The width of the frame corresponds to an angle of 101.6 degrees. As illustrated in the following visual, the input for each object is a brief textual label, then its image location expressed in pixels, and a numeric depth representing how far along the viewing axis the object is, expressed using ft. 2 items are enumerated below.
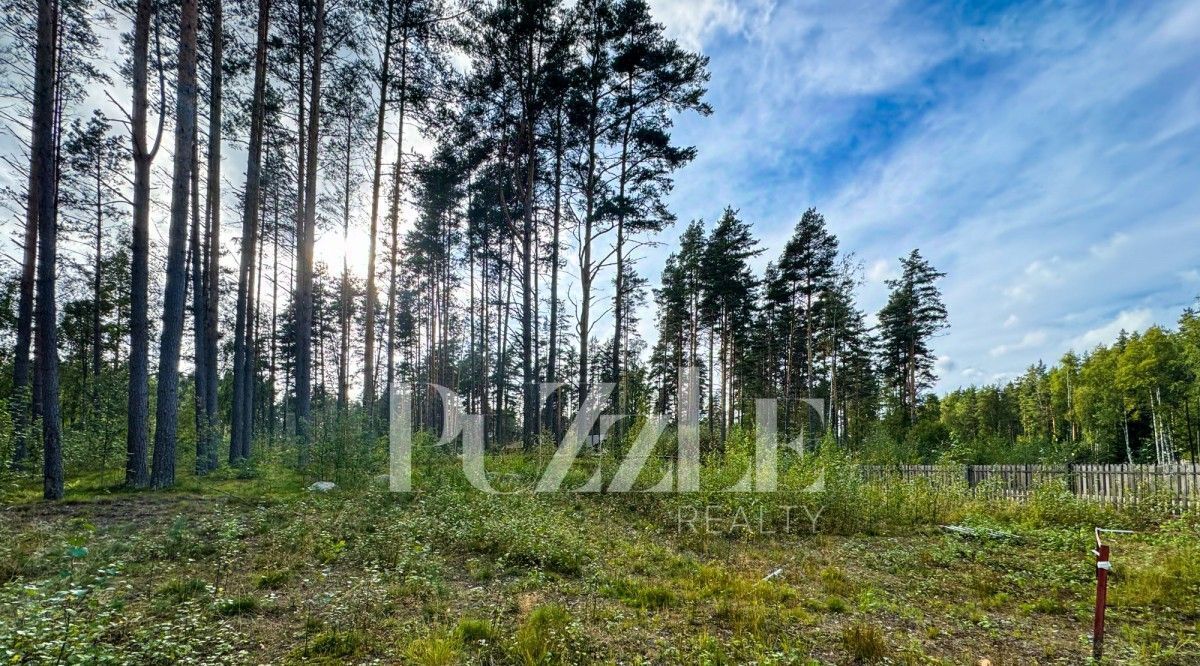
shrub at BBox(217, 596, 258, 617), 10.97
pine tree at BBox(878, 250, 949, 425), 86.74
